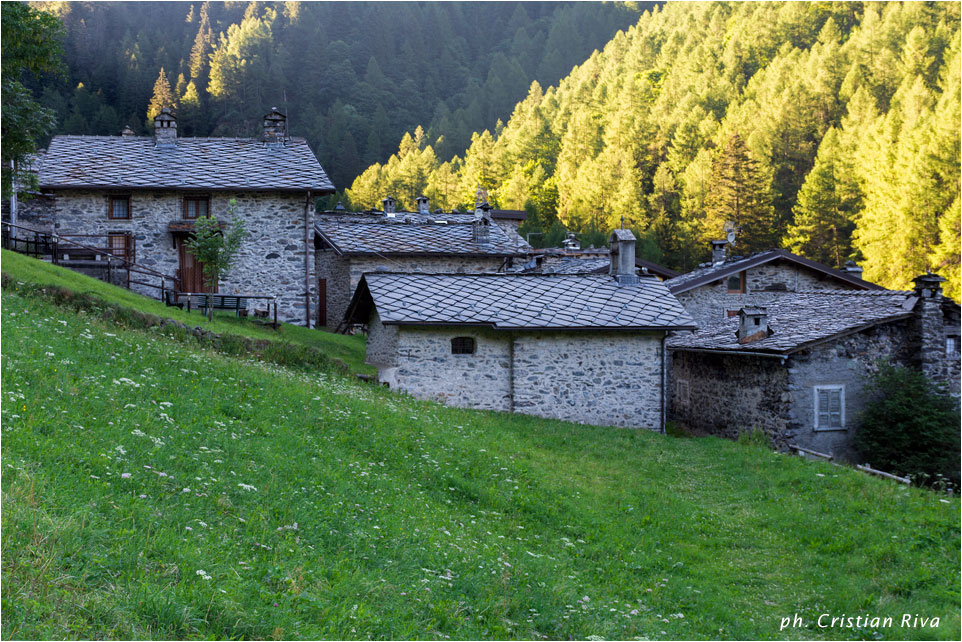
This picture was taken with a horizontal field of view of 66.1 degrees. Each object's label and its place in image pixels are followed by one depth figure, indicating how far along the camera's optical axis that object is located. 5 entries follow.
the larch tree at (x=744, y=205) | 54.12
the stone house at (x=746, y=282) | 28.81
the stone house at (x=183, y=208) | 25.86
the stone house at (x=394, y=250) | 28.98
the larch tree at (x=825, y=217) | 51.31
